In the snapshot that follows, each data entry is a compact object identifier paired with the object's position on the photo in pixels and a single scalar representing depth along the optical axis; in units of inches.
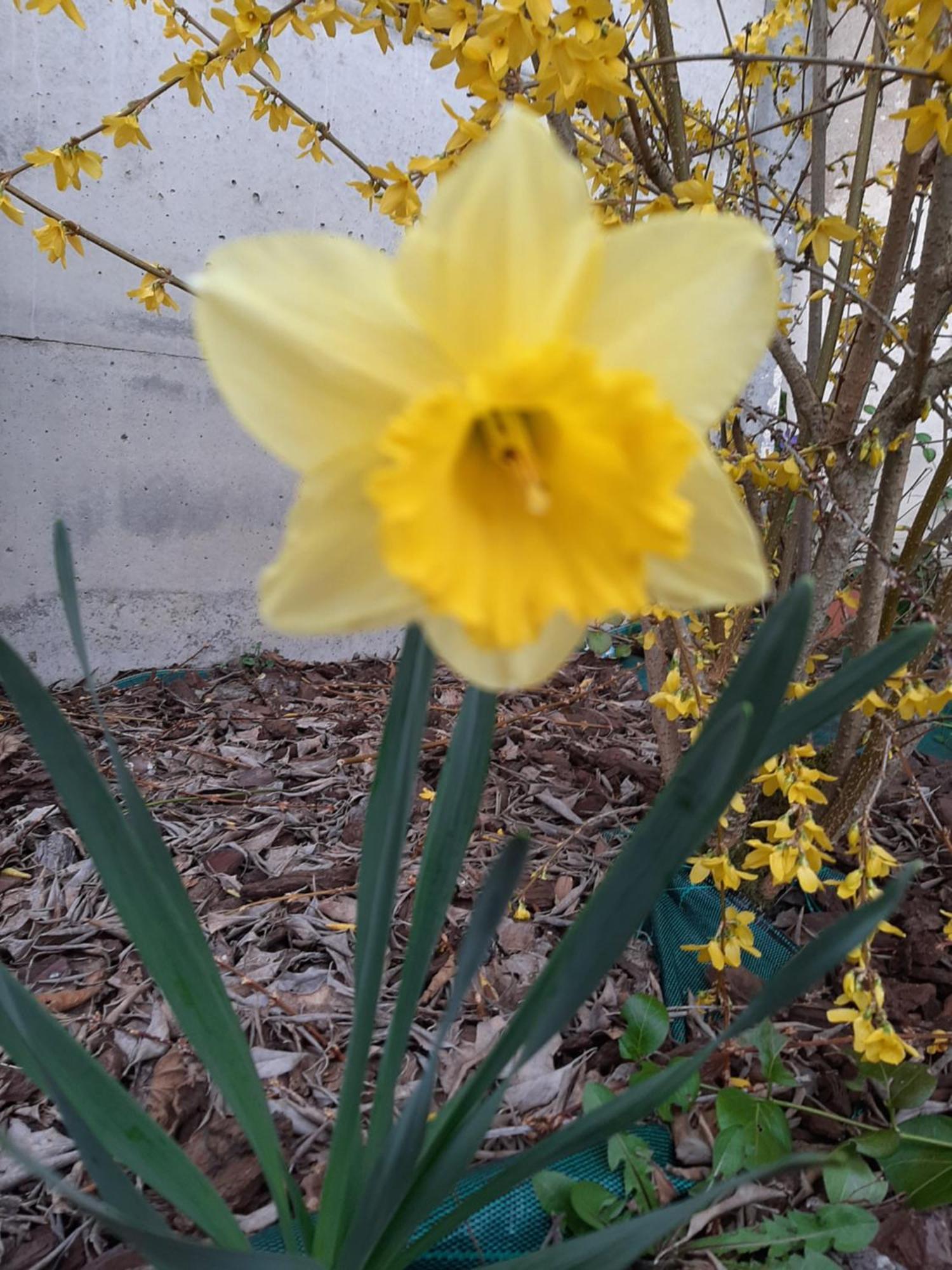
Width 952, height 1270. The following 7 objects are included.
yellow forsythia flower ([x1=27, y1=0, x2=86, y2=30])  16.3
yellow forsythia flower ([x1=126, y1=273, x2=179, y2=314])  21.3
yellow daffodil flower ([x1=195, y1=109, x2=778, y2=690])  5.3
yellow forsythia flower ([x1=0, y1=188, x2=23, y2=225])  17.6
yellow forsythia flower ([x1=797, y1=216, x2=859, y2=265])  15.1
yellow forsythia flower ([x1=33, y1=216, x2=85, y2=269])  19.0
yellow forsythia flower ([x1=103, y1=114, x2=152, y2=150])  18.6
